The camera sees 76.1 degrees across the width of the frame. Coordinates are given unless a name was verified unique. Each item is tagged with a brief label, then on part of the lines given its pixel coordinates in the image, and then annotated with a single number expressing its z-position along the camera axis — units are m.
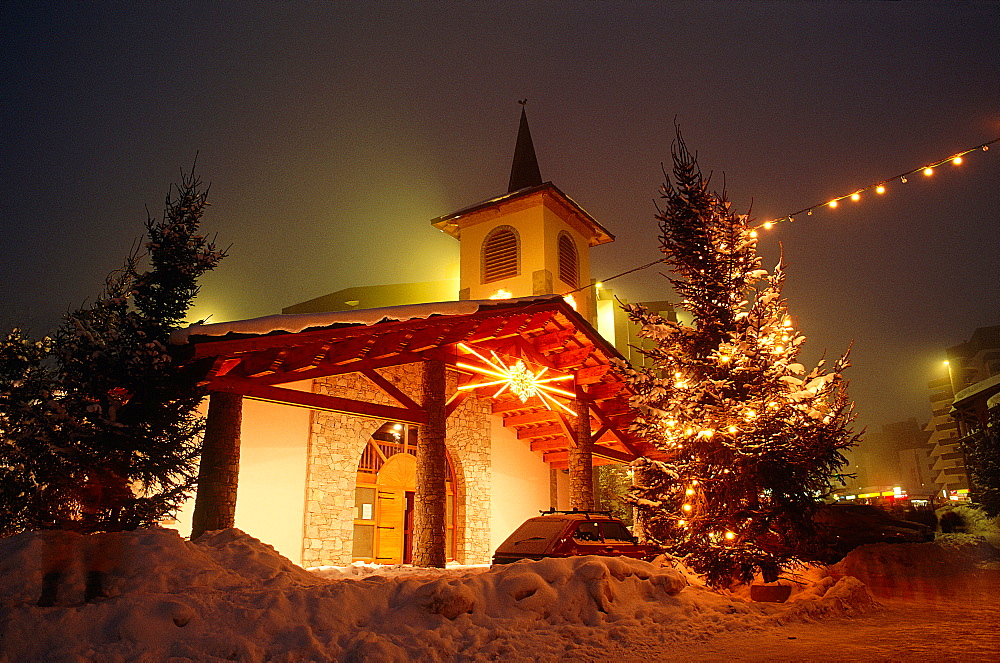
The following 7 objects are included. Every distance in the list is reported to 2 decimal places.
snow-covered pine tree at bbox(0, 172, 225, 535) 6.20
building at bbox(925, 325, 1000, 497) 59.78
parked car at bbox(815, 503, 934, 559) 19.36
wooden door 14.82
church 8.67
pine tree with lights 8.71
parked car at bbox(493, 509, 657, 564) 9.41
